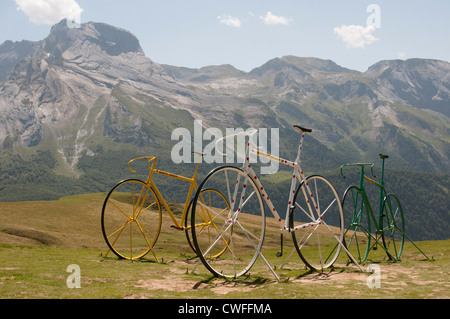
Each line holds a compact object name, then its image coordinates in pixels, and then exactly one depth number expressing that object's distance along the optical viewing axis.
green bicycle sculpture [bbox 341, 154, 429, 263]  20.00
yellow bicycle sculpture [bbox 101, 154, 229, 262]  19.30
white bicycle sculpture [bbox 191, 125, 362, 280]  14.12
